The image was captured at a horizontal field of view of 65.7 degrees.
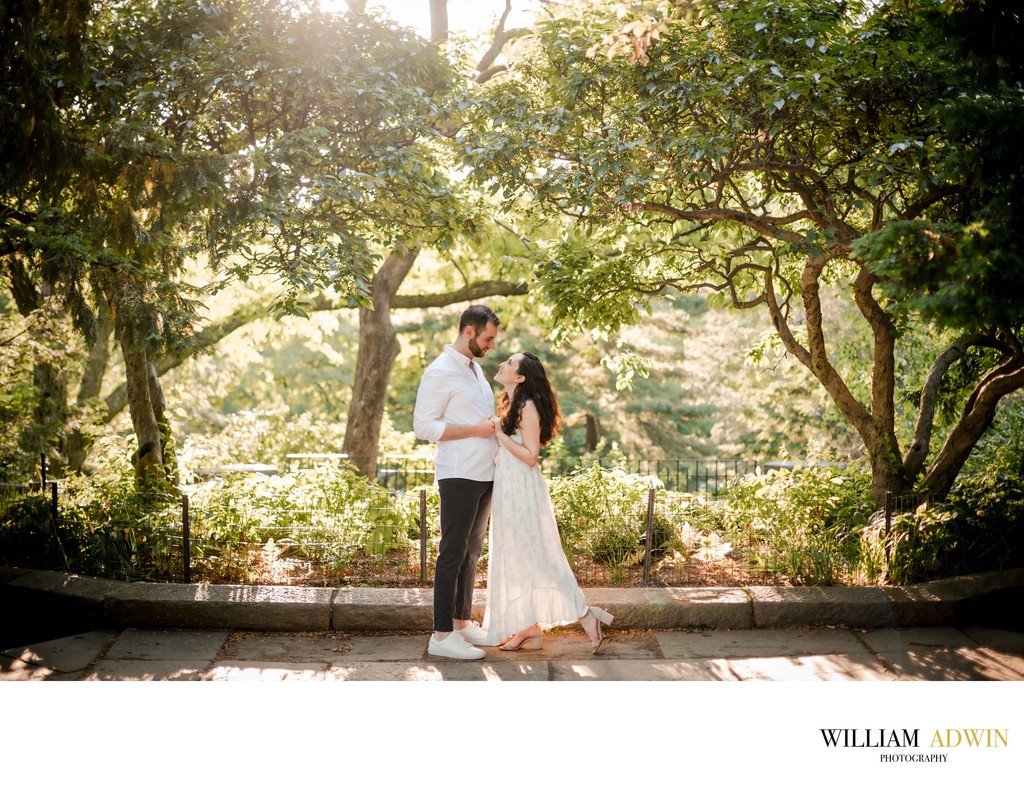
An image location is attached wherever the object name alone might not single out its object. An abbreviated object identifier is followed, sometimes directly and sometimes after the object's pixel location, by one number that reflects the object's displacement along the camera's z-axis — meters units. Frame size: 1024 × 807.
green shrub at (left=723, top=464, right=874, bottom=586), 5.41
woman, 4.38
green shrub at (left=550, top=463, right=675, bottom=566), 5.89
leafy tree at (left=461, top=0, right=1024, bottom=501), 3.87
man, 4.34
